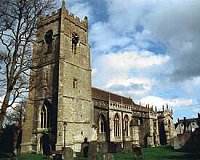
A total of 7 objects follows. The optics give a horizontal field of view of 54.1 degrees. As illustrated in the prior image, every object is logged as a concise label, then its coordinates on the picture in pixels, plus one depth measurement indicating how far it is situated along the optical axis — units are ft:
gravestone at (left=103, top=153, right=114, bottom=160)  38.27
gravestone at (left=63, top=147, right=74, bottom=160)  41.43
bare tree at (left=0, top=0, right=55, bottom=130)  39.19
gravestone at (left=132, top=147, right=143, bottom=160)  49.24
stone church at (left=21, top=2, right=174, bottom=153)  70.33
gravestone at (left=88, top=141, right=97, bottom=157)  50.86
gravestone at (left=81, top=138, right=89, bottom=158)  57.76
